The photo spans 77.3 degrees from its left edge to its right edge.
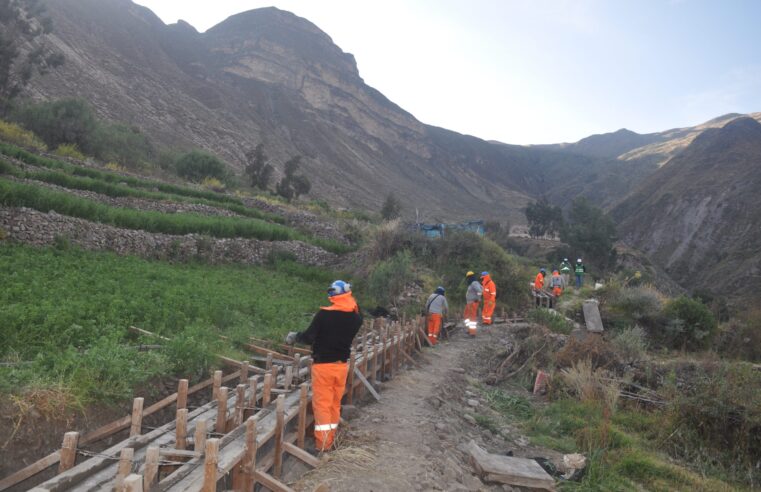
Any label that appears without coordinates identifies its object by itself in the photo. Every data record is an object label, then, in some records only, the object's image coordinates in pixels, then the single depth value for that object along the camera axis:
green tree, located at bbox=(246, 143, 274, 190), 40.16
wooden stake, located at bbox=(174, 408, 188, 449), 3.94
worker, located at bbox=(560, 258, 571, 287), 20.90
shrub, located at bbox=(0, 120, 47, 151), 19.64
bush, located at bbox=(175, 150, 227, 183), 32.00
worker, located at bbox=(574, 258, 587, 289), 20.97
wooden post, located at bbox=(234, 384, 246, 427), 4.68
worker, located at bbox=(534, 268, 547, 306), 17.55
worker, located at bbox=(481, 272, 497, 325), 13.77
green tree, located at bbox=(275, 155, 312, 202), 37.59
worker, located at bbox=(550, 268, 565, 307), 17.30
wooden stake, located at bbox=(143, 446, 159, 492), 3.06
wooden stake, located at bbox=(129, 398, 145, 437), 4.19
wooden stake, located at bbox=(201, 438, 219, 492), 3.19
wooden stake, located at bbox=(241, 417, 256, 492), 3.78
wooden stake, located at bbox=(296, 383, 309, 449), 4.83
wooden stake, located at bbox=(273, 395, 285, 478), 4.33
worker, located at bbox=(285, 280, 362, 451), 5.00
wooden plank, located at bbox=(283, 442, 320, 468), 4.43
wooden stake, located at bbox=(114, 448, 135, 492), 2.95
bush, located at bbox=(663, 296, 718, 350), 13.83
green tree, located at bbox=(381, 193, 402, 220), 41.81
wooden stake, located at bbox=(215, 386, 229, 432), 4.52
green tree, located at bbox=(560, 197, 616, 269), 44.16
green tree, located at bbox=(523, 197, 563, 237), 62.03
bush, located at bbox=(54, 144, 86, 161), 22.19
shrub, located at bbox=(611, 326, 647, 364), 10.27
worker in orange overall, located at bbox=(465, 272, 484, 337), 12.81
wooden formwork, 3.27
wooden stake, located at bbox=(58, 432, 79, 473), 3.40
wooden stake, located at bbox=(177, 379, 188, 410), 4.57
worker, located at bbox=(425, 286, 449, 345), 11.37
